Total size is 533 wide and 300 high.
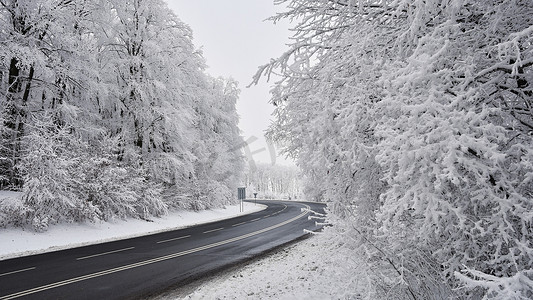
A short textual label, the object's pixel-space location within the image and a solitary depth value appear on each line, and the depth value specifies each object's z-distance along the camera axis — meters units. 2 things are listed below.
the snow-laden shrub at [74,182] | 12.59
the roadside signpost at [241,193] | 29.81
